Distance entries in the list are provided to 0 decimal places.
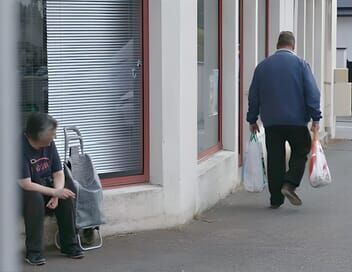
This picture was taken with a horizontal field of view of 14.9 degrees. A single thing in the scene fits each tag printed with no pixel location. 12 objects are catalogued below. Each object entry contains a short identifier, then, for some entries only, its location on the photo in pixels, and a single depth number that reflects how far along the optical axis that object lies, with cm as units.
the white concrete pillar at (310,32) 2581
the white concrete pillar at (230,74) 1483
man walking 1270
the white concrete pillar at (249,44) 1693
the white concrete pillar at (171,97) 1110
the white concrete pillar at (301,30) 2430
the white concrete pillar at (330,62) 2789
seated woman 901
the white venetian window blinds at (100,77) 1040
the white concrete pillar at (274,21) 1908
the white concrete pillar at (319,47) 2663
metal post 260
